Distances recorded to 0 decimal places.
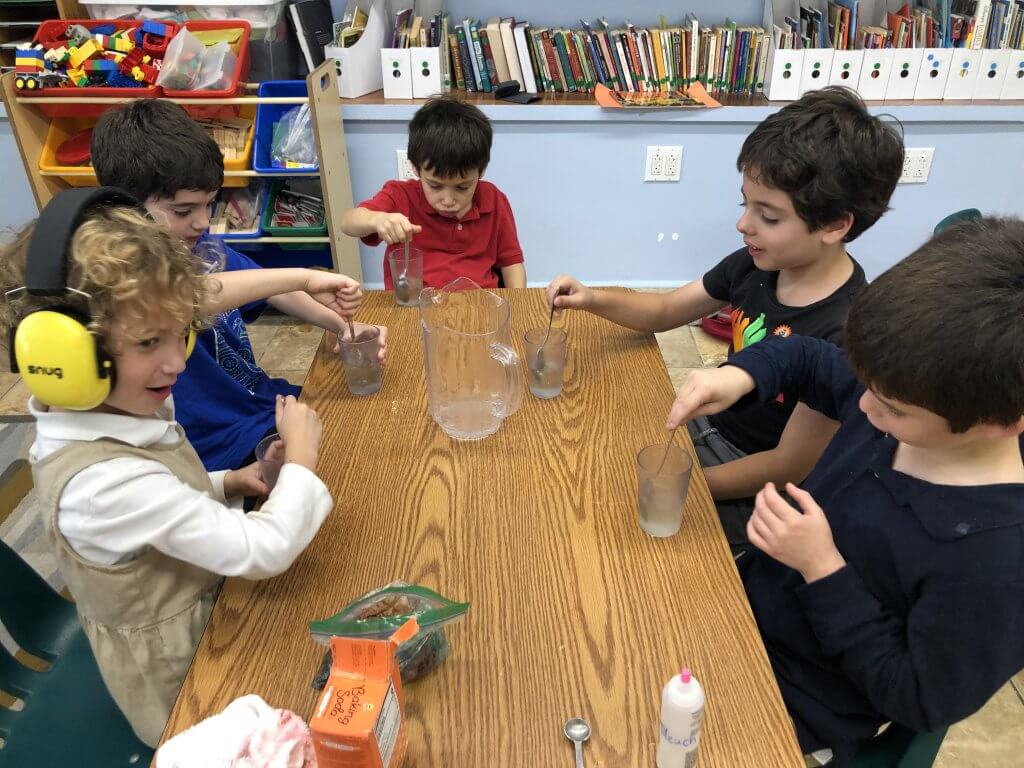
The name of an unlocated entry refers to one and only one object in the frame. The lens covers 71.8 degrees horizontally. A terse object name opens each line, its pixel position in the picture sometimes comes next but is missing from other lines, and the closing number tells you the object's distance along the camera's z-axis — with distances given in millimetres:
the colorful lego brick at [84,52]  2738
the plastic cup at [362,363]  1314
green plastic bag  719
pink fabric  693
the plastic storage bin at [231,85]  2758
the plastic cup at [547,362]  1325
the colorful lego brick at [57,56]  2750
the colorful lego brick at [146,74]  2750
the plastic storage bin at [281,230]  3092
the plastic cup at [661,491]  978
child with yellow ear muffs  821
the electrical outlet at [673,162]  3191
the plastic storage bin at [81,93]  2754
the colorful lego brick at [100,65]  2742
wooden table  761
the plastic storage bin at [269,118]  2879
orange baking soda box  623
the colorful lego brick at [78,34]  2793
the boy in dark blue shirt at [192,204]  1460
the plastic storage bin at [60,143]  2930
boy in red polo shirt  1897
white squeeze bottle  668
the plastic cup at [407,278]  1712
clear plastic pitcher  1270
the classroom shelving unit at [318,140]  2740
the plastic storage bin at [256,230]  3067
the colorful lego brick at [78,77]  2744
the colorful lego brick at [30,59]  2748
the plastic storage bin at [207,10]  2871
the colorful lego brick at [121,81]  2773
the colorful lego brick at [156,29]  2764
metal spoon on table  730
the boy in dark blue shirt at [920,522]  767
